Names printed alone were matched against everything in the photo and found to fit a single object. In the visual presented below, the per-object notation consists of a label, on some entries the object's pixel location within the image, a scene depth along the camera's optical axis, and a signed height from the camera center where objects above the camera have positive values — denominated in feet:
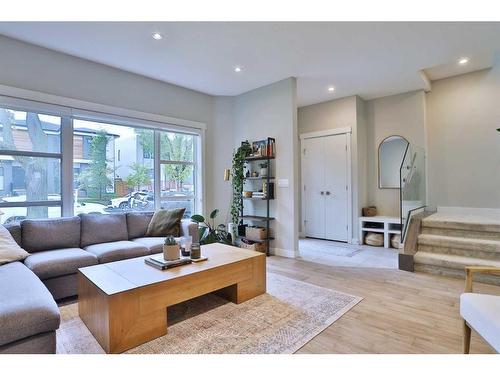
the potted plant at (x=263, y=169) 14.67 +1.21
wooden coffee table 5.76 -2.50
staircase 10.59 -2.48
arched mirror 16.69 +1.90
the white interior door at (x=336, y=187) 17.07 +0.19
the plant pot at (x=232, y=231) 15.11 -2.29
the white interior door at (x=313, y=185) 18.17 +0.35
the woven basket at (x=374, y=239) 15.90 -3.03
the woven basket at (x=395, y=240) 15.36 -3.01
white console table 15.61 -2.24
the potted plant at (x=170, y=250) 7.67 -1.69
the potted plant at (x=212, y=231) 13.92 -2.28
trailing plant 14.96 +1.20
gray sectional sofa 4.92 -2.08
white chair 4.68 -2.45
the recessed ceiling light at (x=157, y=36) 9.49 +5.68
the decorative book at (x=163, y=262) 7.30 -2.01
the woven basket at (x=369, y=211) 16.78 -1.38
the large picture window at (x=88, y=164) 10.24 +1.35
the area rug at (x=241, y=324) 5.95 -3.50
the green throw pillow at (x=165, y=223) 11.97 -1.44
